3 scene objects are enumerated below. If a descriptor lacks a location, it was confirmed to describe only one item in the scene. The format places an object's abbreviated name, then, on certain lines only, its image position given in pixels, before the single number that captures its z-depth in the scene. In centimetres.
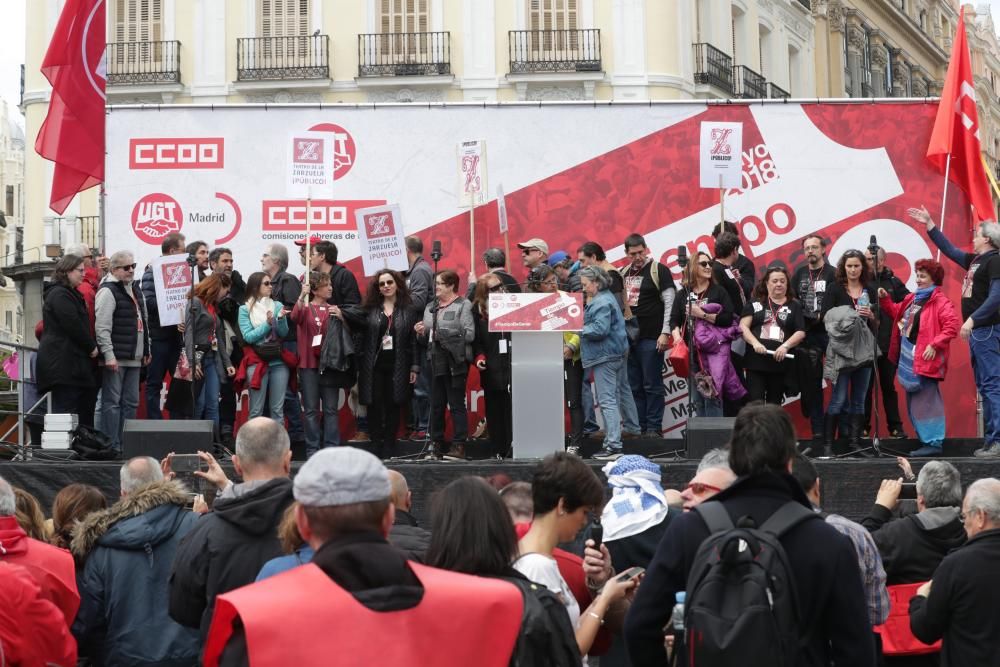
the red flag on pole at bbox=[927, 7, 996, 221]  1358
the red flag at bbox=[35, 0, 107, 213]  1358
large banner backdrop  1374
